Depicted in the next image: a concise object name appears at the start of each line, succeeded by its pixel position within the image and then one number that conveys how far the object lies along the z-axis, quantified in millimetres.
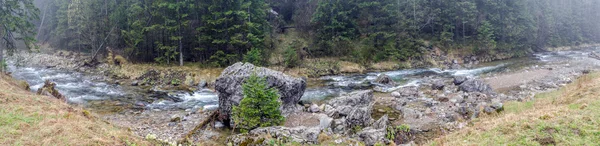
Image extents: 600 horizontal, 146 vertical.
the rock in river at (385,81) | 28131
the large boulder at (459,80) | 25312
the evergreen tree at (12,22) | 22344
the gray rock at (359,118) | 14584
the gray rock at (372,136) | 12352
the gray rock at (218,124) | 15540
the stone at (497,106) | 14984
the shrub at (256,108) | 13695
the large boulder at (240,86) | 15836
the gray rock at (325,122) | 13727
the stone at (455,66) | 38584
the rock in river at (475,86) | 22562
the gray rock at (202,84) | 27083
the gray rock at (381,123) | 13916
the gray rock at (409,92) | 22306
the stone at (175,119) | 16922
